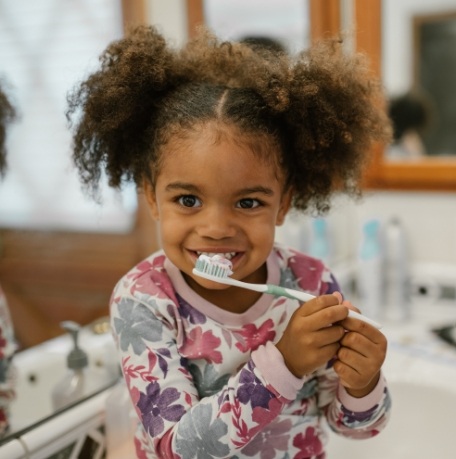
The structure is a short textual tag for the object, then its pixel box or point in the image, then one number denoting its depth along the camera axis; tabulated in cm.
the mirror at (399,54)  126
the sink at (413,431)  95
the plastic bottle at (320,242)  130
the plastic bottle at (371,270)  125
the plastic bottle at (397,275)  126
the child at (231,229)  55
